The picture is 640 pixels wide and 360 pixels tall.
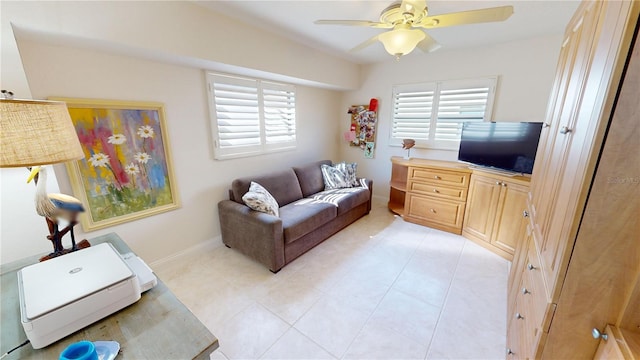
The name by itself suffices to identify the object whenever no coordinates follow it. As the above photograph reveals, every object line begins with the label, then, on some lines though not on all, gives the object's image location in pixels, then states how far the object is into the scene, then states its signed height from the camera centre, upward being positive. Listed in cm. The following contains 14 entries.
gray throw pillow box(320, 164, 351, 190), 361 -82
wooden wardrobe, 66 -26
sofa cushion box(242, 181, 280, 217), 243 -80
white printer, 79 -60
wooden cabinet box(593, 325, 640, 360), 63 -60
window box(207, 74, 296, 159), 262 +10
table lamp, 77 -4
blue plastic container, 68 -66
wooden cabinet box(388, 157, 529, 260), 254 -94
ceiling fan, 144 +66
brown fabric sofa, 231 -100
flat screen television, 244 -23
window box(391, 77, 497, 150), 316 +20
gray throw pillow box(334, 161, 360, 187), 364 -73
